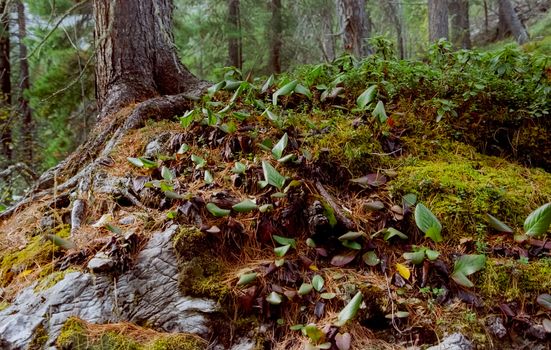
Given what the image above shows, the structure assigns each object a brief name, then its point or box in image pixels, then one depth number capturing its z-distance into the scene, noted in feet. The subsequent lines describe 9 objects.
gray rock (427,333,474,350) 5.59
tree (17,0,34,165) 27.96
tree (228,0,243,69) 30.66
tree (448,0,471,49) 38.65
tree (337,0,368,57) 18.67
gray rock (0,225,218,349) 6.33
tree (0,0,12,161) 26.40
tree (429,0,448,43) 26.68
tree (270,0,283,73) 32.04
